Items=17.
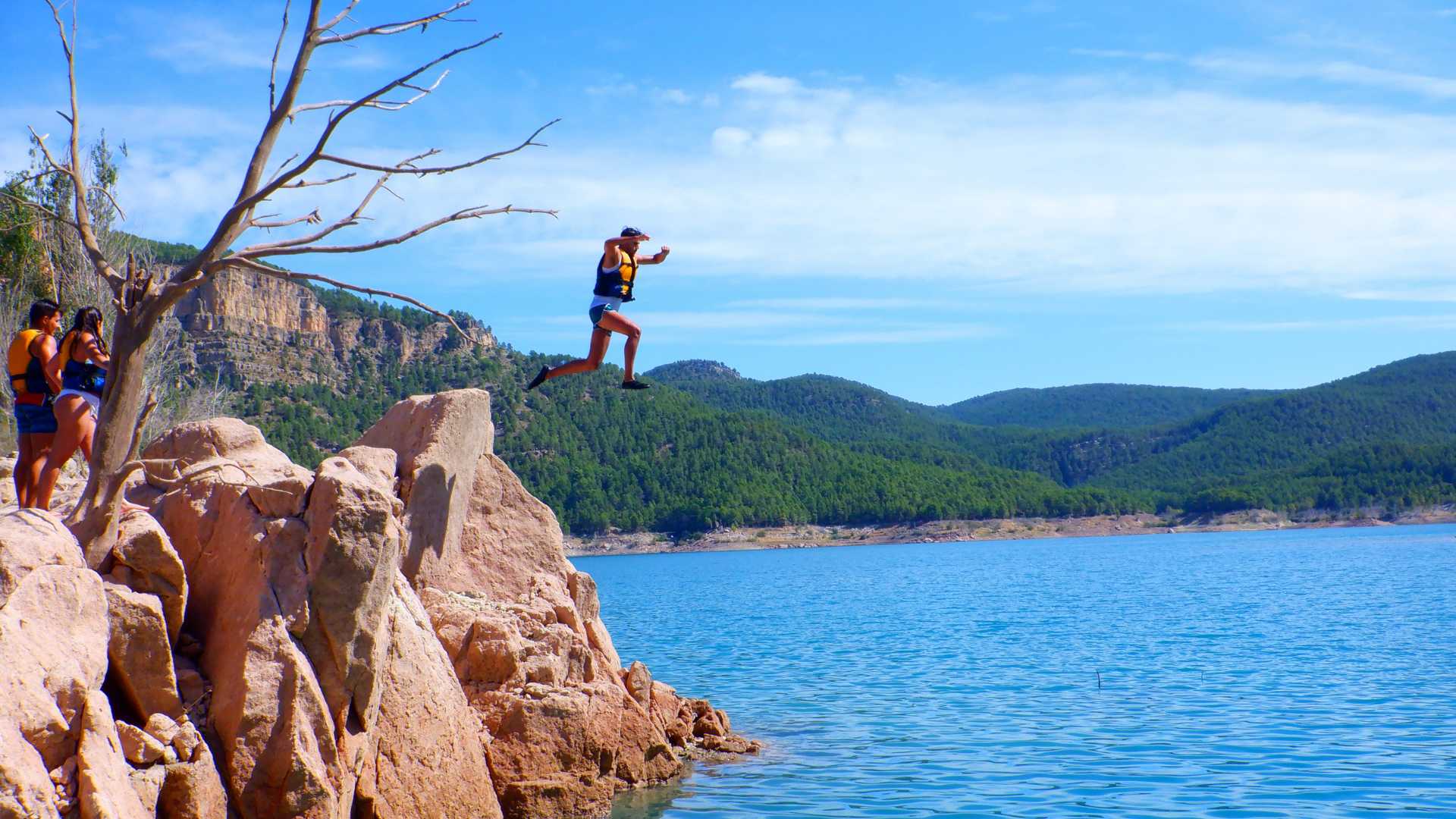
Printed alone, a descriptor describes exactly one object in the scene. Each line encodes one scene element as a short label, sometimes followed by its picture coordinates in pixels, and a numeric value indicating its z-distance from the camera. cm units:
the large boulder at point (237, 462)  1038
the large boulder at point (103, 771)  768
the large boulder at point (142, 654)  900
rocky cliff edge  806
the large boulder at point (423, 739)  1085
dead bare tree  839
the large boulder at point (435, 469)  1415
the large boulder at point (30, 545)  809
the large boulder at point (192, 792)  876
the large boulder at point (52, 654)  755
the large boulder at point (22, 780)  702
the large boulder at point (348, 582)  1005
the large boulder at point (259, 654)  944
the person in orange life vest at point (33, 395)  1105
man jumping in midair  1319
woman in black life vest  1066
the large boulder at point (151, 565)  946
